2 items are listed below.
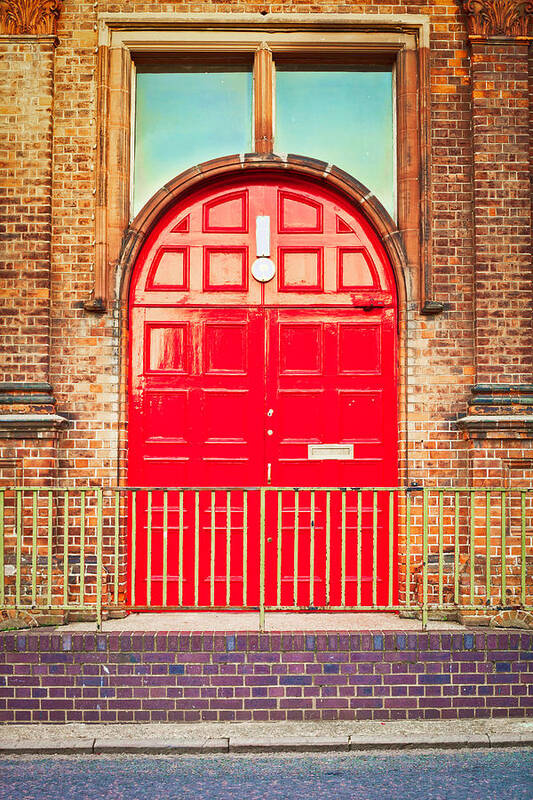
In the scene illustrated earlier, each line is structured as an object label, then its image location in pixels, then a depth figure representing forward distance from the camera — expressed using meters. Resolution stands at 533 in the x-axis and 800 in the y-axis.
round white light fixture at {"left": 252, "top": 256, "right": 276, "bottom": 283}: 8.58
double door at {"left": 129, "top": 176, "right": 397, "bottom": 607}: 8.44
